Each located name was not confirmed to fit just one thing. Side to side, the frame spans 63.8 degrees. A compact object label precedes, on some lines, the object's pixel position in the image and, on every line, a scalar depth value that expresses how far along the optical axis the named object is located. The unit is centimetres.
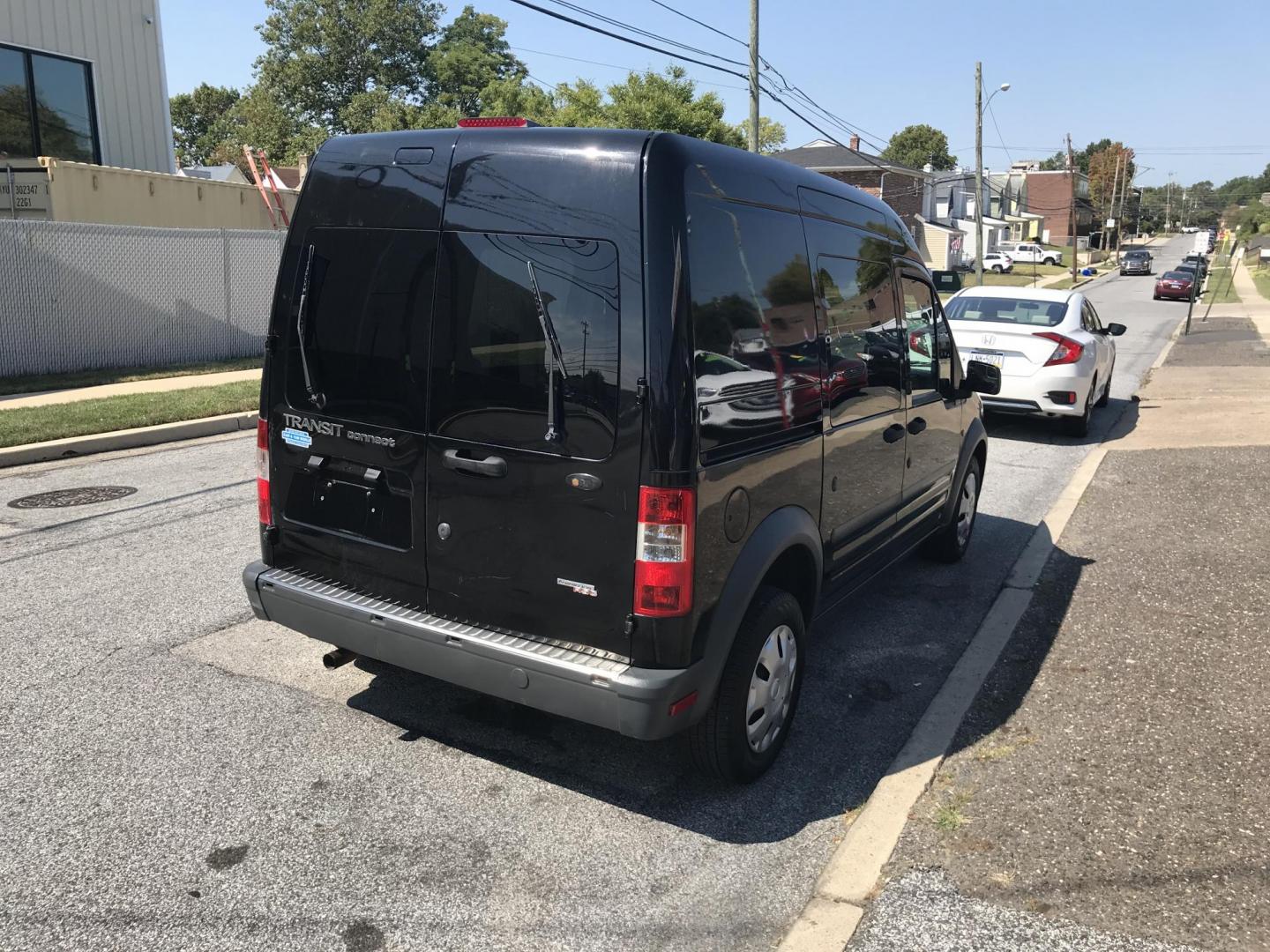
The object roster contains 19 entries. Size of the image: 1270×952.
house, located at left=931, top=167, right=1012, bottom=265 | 7269
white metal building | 1684
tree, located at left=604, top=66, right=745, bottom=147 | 3991
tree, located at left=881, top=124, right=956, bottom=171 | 10925
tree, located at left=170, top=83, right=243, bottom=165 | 8288
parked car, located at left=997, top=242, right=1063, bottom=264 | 6925
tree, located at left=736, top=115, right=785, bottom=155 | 7369
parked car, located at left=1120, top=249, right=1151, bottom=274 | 6475
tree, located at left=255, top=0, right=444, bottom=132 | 6750
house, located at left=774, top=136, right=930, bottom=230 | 5725
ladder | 1816
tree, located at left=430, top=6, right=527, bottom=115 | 6869
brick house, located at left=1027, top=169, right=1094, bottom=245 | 10769
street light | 4019
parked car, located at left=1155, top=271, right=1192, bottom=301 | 4138
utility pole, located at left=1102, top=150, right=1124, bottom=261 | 9971
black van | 317
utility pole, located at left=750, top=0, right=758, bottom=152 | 2152
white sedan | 1090
